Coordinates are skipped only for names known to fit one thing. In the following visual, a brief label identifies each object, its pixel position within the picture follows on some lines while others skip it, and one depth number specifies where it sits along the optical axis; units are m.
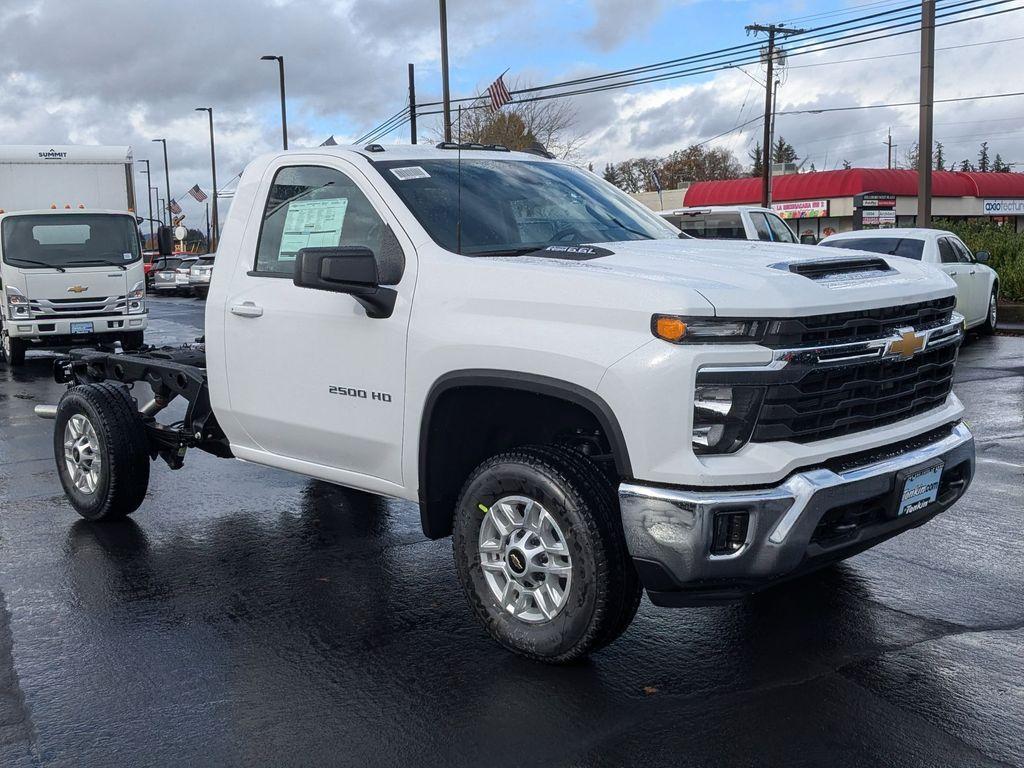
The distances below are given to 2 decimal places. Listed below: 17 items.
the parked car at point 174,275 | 40.78
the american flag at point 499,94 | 23.23
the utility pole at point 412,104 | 34.94
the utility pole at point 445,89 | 29.23
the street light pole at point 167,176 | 79.74
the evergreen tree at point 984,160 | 145.62
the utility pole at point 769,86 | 38.87
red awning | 52.94
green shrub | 22.45
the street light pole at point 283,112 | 41.12
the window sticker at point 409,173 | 4.94
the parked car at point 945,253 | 15.70
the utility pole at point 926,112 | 21.72
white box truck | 16.86
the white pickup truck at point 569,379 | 3.65
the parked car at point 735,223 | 17.97
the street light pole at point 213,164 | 55.99
